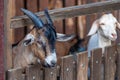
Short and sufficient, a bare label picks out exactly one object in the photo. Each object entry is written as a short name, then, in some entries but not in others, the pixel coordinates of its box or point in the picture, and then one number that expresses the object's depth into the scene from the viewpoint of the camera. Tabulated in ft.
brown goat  20.25
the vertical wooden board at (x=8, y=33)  19.02
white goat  25.29
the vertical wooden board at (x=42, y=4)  28.94
